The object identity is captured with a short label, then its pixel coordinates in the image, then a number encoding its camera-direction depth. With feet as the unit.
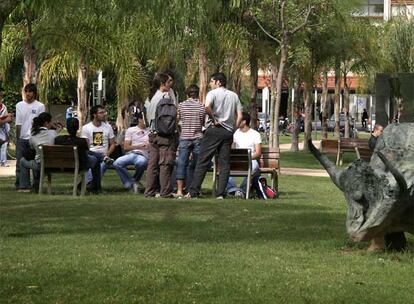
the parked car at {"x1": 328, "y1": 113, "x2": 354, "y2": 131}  221.70
